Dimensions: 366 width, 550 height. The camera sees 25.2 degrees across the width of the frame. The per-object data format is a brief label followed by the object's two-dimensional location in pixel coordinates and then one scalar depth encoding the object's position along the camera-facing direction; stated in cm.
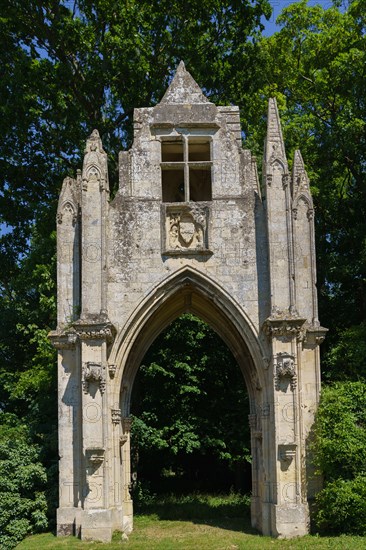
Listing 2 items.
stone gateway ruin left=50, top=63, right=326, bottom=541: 1577
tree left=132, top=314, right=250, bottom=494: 2345
